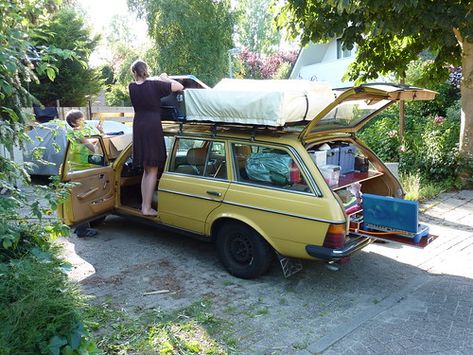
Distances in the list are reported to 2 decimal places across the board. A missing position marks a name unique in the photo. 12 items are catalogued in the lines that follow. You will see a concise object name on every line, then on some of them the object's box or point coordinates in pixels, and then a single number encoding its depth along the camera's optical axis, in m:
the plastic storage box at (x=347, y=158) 5.32
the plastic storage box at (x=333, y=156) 5.07
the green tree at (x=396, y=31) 6.89
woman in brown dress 5.25
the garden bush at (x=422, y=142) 9.08
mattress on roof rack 4.29
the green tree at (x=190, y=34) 21.38
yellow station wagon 4.22
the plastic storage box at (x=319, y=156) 4.61
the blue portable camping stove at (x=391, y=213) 4.11
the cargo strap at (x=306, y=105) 4.54
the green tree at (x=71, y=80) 17.28
